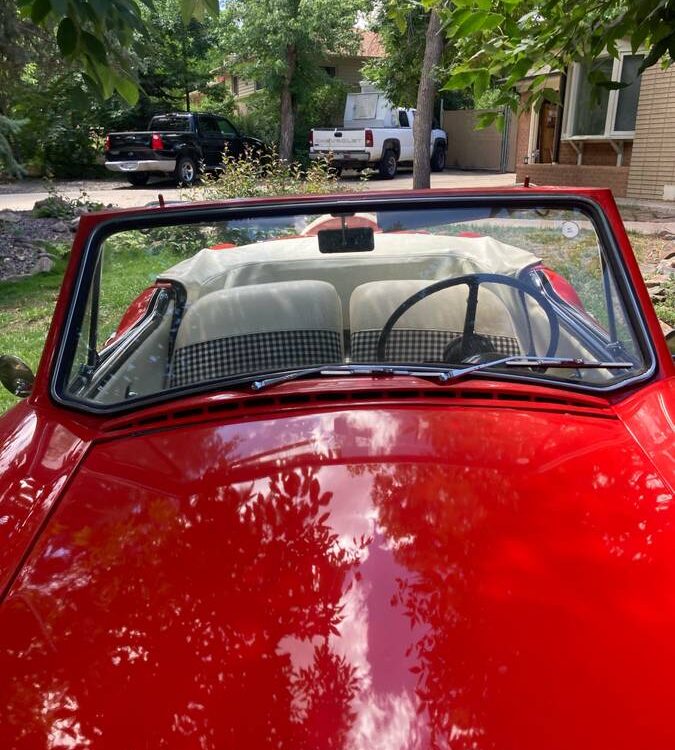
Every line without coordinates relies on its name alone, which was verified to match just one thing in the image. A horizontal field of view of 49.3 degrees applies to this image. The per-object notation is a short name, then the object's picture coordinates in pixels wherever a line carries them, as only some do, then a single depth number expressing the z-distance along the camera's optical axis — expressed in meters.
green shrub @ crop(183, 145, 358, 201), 8.70
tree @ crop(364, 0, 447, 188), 11.11
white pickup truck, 19.33
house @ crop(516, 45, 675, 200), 12.48
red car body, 0.99
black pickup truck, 17.14
